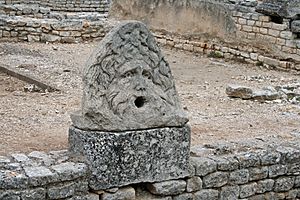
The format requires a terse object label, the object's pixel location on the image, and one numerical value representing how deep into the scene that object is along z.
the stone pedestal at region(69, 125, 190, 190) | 5.15
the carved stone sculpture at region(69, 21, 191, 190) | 5.16
